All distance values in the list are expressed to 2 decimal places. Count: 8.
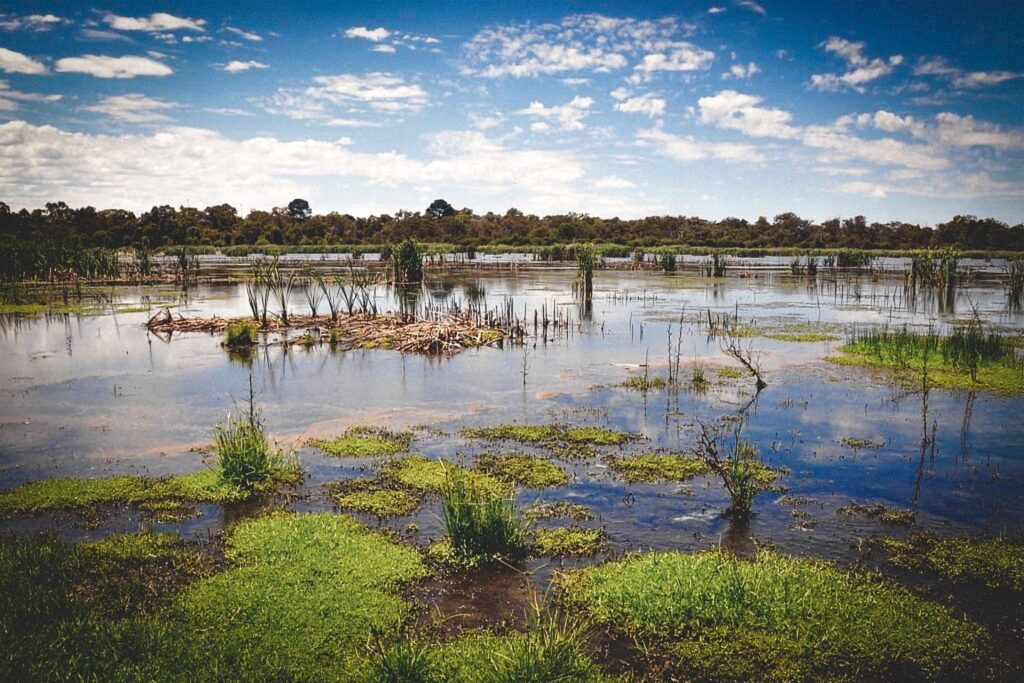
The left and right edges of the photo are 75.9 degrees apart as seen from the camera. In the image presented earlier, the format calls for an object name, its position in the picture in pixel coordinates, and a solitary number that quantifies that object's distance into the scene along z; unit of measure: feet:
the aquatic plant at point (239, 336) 68.03
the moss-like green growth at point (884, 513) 27.71
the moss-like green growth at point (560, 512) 27.91
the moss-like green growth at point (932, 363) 49.96
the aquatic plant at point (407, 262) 127.44
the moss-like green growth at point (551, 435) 37.70
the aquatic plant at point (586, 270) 111.34
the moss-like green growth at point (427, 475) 30.58
